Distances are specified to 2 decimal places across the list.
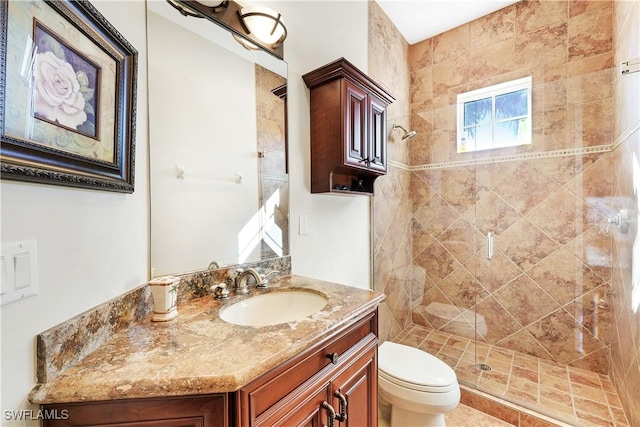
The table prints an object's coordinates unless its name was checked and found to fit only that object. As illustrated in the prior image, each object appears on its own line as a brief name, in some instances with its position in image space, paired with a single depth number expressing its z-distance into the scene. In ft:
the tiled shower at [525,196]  5.91
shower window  7.35
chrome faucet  3.74
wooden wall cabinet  4.75
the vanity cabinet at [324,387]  2.08
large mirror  3.20
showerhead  8.13
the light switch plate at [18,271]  1.54
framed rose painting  1.60
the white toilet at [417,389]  4.37
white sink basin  3.44
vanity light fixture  3.58
